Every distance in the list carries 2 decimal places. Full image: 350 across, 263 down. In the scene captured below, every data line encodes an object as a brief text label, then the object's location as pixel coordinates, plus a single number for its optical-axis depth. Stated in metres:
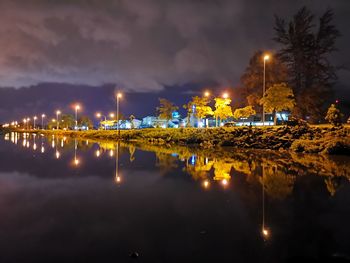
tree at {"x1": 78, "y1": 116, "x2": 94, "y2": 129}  142.38
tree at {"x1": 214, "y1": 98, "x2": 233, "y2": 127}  52.81
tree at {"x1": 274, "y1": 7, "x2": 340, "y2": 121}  45.03
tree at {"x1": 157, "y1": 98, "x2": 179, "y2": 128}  77.19
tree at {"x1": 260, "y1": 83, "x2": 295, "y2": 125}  40.94
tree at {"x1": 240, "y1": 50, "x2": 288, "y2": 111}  50.06
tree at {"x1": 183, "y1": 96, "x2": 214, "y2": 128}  57.66
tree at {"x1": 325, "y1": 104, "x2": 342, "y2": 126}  29.03
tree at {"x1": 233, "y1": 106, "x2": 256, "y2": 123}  49.53
